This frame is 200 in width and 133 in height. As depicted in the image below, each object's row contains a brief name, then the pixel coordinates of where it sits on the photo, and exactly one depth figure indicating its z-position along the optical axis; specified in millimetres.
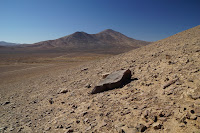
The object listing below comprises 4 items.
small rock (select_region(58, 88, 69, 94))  7671
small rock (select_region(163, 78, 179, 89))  4621
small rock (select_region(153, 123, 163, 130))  3010
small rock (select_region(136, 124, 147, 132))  3121
